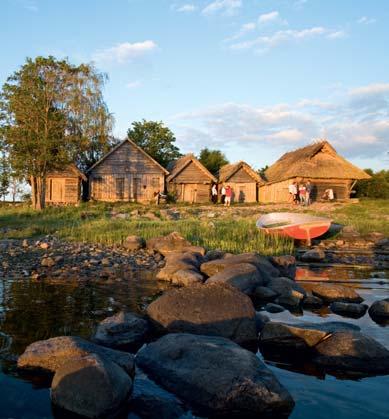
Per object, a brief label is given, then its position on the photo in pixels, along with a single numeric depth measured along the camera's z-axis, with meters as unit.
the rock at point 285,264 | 11.34
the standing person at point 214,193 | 36.41
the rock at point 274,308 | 7.49
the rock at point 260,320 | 6.25
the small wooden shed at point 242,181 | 37.59
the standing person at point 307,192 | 30.45
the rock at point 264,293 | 8.43
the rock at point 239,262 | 9.90
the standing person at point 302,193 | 31.20
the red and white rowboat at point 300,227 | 16.66
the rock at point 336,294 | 8.38
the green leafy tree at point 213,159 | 47.94
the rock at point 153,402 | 3.92
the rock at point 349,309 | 7.44
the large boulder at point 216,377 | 4.00
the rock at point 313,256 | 13.86
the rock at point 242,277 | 8.59
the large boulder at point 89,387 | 3.80
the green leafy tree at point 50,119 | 27.91
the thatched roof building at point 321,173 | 33.88
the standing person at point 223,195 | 35.45
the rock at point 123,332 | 5.63
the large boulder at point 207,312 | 5.88
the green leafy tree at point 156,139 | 44.25
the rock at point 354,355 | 5.06
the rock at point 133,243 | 13.84
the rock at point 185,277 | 9.52
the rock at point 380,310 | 7.28
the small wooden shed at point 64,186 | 33.97
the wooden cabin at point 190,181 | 35.78
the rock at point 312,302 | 8.00
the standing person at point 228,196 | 33.66
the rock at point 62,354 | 4.55
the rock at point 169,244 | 13.45
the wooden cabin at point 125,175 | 34.38
